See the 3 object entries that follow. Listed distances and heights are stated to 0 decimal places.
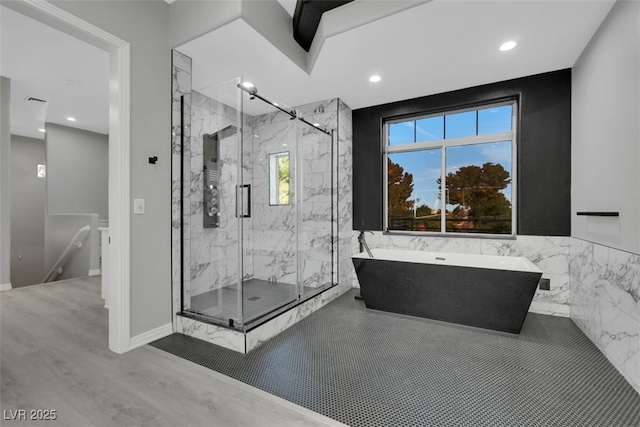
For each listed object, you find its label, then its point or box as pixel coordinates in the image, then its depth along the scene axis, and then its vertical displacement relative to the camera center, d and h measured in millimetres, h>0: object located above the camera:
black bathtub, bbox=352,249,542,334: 2430 -762
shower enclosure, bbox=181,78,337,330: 2627 +49
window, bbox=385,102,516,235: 3445 +562
